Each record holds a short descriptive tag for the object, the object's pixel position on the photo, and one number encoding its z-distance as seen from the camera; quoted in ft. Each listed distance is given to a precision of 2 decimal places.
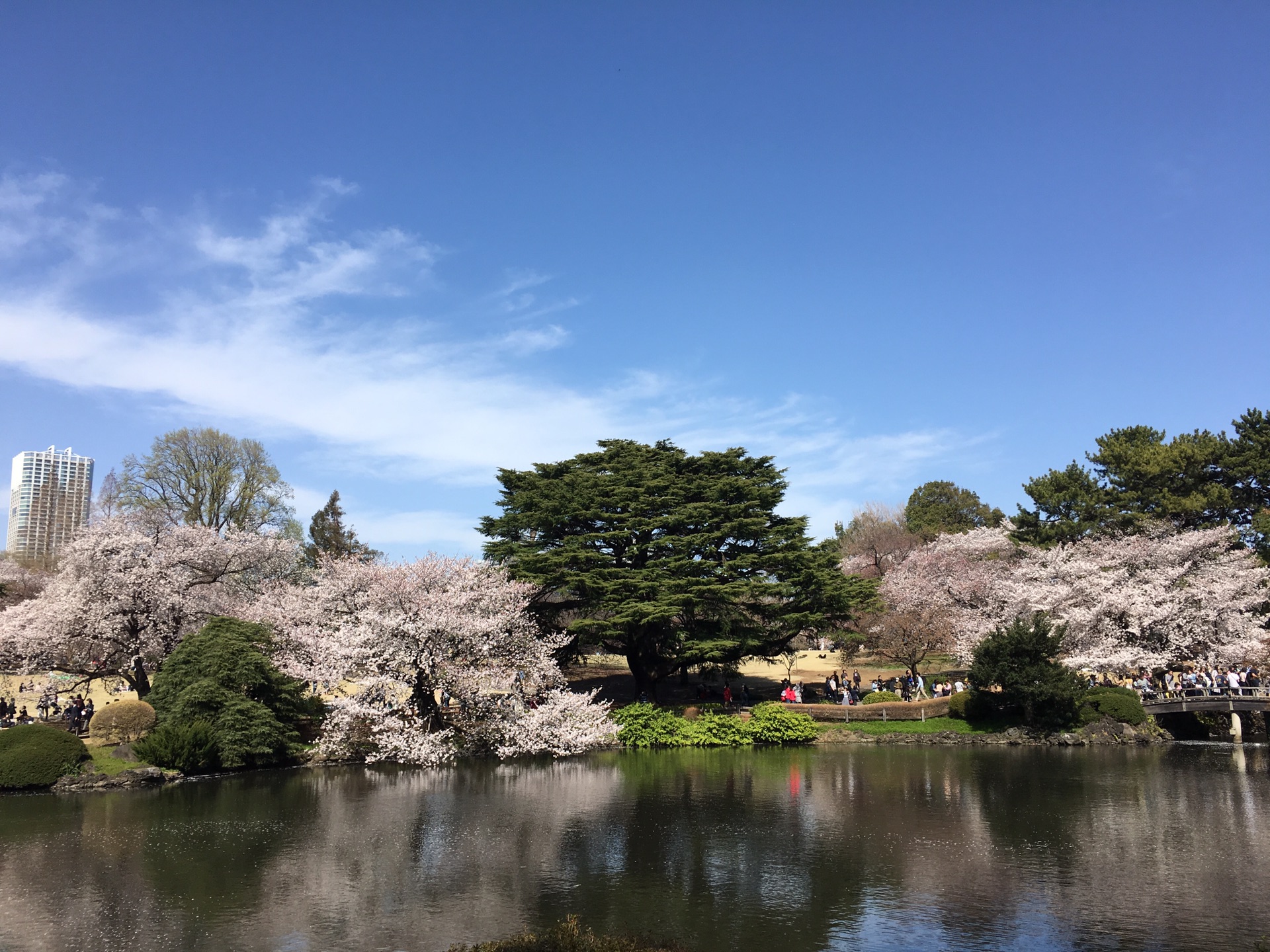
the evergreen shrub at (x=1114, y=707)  118.93
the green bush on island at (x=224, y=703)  87.97
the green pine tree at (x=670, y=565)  129.39
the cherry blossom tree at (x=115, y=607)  108.47
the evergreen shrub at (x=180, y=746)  86.22
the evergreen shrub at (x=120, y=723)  91.81
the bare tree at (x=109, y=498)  161.44
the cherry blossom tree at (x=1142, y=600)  133.59
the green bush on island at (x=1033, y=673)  114.93
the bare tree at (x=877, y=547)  235.20
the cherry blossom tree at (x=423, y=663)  102.89
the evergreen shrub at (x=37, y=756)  80.84
